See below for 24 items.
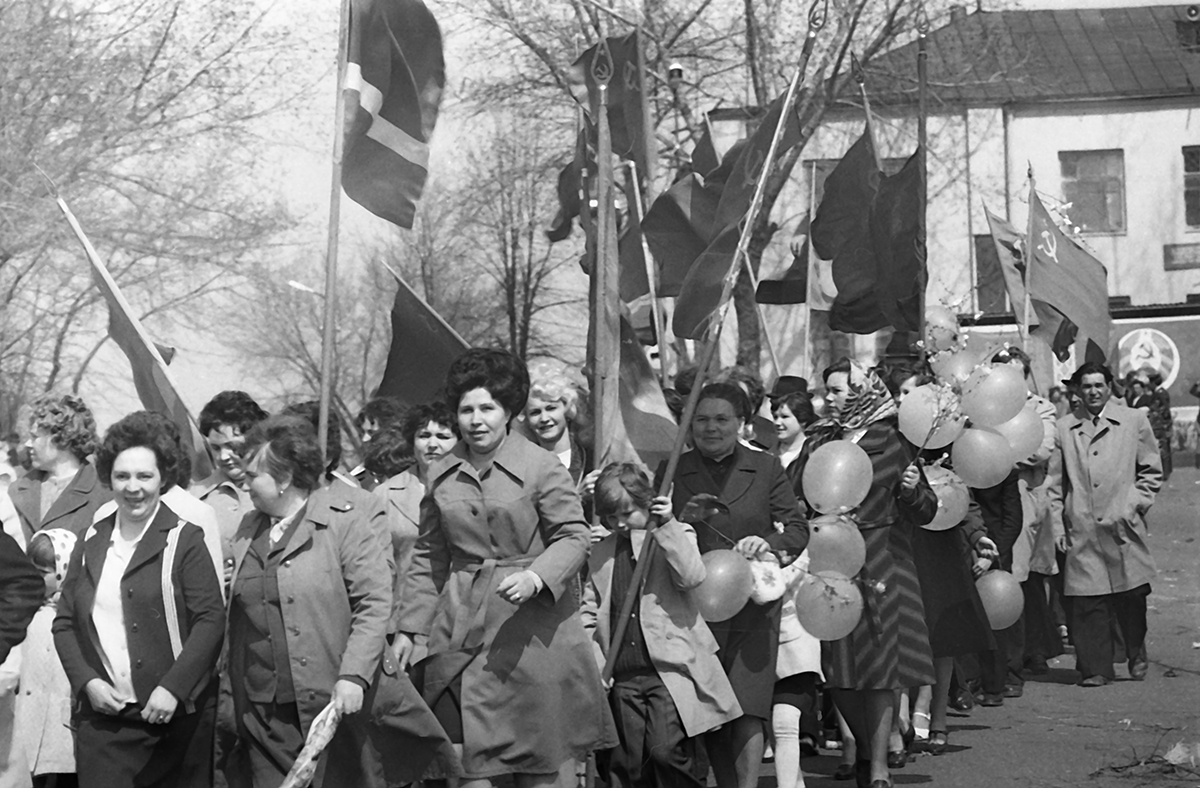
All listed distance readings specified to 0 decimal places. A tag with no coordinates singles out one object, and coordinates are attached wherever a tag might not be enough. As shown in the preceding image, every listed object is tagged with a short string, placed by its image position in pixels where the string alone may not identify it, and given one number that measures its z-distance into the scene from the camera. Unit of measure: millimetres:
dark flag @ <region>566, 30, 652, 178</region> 9180
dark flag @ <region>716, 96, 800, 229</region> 8102
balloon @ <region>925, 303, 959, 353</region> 9875
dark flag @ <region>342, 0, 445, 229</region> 7777
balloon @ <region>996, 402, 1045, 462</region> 8914
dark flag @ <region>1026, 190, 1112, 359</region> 11820
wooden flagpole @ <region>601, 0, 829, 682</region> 6719
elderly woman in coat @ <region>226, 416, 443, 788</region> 5703
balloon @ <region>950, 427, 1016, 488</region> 8406
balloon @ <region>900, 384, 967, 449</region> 7992
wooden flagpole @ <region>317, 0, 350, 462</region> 6770
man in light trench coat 11562
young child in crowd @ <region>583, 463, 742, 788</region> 6680
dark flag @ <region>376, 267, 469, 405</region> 9047
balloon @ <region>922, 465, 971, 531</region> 8352
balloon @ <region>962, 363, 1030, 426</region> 8406
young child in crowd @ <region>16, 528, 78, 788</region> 6277
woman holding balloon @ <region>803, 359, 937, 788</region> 7887
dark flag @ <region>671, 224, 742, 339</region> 8047
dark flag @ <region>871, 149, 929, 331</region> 10148
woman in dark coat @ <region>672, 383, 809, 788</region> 7180
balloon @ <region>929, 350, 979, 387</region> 8656
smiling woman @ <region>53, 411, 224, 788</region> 5719
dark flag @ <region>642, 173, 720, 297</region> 9992
